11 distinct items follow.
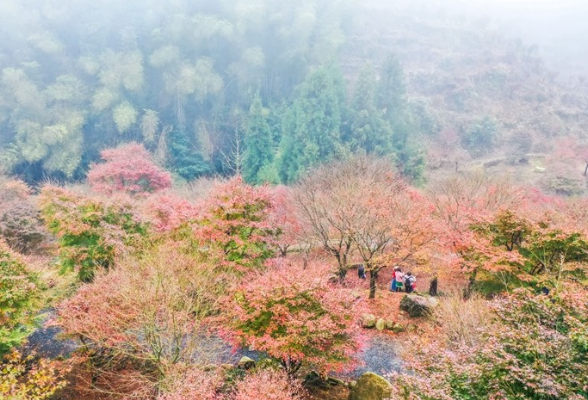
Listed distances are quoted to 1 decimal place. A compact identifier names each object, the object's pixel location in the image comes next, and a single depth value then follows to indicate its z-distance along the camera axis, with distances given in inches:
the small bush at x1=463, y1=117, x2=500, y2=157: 1697.8
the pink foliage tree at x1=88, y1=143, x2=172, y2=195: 959.0
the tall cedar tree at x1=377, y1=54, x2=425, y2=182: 1213.1
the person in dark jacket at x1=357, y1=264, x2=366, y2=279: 668.8
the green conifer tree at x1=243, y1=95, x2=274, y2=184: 1294.3
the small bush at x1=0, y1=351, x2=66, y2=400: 259.8
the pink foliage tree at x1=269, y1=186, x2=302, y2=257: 665.6
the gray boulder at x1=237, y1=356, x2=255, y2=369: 393.1
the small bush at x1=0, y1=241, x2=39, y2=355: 343.3
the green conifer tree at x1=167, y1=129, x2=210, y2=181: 1392.7
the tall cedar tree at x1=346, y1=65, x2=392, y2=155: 1210.0
